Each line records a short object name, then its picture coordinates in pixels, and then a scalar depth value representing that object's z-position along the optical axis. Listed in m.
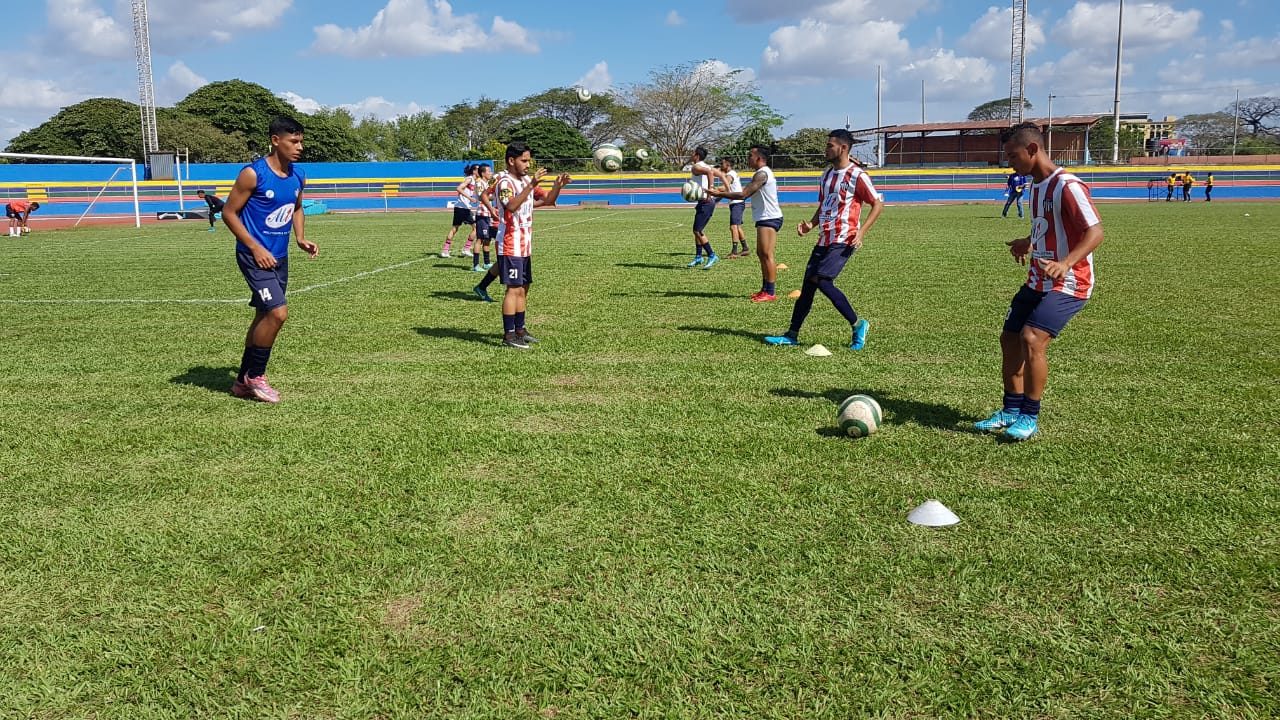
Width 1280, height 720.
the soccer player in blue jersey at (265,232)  6.54
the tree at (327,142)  74.44
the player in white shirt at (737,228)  17.30
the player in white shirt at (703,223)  16.44
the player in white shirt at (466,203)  16.84
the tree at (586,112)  86.38
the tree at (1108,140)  59.28
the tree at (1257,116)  87.44
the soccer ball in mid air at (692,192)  15.55
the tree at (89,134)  72.69
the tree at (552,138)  76.62
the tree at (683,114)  79.12
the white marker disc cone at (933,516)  4.19
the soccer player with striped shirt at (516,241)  8.77
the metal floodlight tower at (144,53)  48.78
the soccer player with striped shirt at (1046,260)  5.16
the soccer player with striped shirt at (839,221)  8.45
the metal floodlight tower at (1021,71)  63.62
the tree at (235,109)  77.69
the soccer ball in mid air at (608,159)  13.71
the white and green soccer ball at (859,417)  5.55
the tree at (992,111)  113.25
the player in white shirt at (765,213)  10.89
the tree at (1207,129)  96.44
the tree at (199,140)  64.62
